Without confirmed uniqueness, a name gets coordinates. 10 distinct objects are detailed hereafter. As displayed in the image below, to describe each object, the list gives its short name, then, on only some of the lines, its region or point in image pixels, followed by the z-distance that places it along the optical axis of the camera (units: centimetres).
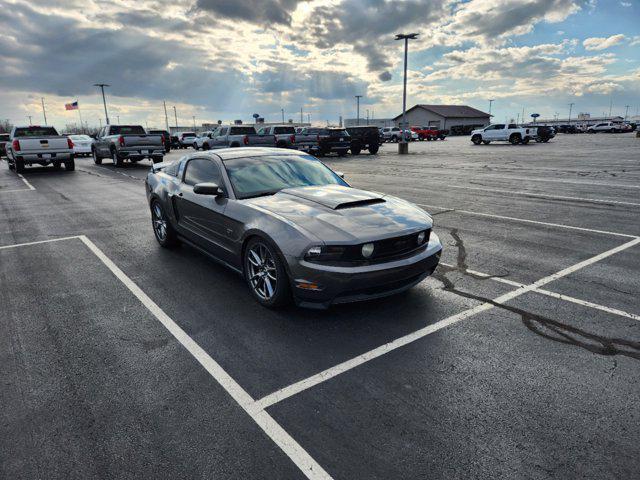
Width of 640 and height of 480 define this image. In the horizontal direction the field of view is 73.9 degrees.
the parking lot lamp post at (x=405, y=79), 2975
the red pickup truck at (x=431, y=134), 6034
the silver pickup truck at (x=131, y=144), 2086
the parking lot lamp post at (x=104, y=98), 5971
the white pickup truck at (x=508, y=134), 3841
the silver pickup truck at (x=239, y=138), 2359
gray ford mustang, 379
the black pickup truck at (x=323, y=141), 2597
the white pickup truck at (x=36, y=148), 1839
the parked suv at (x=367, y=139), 3001
